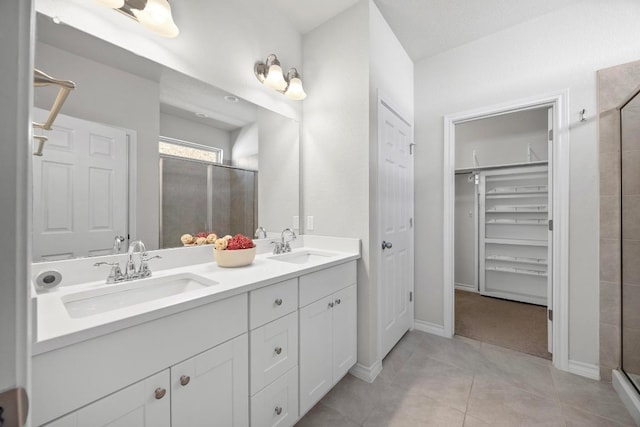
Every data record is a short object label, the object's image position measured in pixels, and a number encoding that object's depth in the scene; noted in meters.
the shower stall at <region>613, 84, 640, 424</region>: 1.65
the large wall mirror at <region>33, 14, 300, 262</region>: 1.06
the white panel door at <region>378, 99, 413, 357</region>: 2.03
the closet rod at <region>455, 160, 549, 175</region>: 3.23
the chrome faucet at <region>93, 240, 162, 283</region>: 1.14
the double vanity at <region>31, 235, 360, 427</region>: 0.71
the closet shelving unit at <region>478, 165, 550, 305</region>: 3.34
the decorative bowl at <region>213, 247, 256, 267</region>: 1.45
